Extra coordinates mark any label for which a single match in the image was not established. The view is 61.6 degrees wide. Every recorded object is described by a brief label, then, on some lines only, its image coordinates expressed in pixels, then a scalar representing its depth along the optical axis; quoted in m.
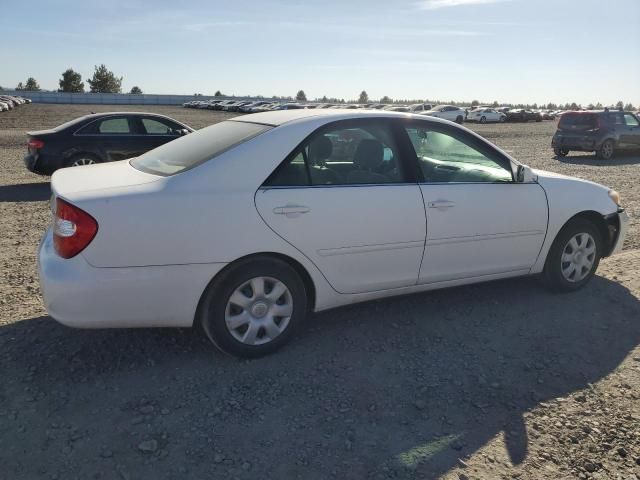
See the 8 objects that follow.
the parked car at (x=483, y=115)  47.78
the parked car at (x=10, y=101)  50.53
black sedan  9.60
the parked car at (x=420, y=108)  43.16
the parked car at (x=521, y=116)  52.06
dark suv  16.28
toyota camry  3.10
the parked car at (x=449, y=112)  41.81
